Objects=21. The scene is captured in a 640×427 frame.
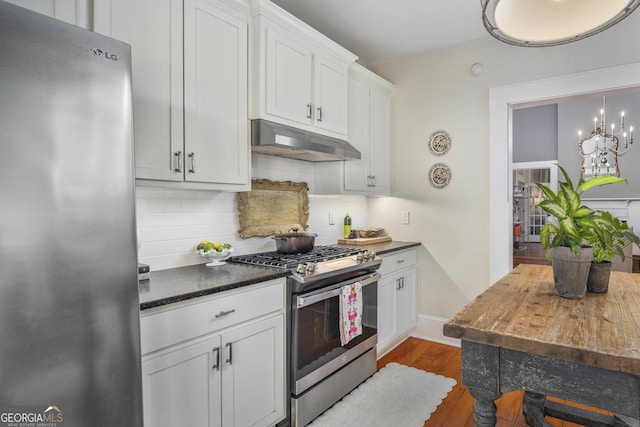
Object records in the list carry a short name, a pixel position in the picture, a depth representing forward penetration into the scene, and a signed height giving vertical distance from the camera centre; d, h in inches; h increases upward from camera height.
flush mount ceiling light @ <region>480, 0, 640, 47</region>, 54.1 +29.7
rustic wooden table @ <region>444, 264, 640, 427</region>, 40.7 -16.2
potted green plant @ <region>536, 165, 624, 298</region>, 57.5 -4.3
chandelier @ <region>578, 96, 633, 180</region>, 213.3 +36.4
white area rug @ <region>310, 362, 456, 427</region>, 88.0 -50.5
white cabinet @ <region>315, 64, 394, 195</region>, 124.6 +25.5
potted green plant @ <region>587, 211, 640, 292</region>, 61.1 -6.3
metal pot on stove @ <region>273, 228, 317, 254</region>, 100.9 -8.9
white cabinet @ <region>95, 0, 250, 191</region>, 67.0 +25.6
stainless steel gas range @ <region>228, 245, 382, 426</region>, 82.3 -28.9
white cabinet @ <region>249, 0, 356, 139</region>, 89.0 +37.6
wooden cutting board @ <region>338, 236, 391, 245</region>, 134.5 -11.3
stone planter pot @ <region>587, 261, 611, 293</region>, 63.4 -11.7
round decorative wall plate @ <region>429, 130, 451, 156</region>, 137.5 +25.7
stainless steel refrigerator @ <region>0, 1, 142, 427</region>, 36.8 -1.8
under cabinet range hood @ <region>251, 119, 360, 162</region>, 87.9 +17.7
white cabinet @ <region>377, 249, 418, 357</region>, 120.3 -31.4
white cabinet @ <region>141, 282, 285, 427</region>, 58.6 -27.6
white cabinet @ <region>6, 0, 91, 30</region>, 53.6 +31.2
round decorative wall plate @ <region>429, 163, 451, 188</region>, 137.3 +13.3
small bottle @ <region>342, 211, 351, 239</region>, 139.3 -6.3
